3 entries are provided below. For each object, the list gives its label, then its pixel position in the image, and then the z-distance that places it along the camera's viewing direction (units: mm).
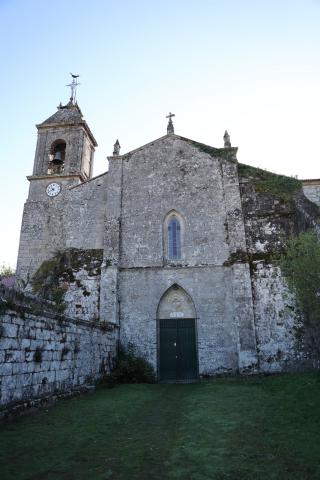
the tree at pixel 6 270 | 45259
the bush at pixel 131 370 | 13605
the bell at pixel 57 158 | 20719
